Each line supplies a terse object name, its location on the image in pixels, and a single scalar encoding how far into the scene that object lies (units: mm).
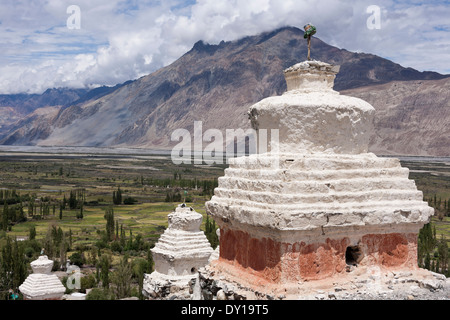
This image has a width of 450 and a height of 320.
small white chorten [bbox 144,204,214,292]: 15812
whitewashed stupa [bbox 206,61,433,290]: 6906
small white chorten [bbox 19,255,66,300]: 19719
